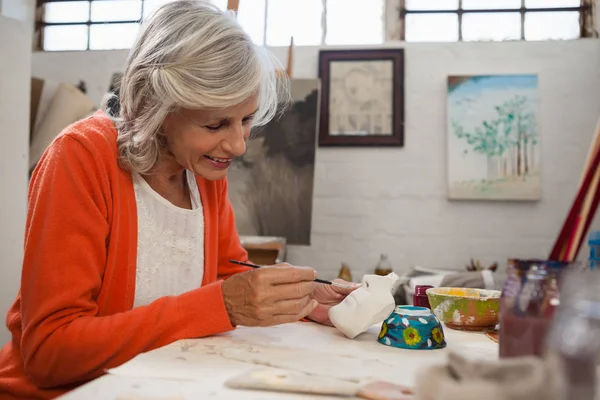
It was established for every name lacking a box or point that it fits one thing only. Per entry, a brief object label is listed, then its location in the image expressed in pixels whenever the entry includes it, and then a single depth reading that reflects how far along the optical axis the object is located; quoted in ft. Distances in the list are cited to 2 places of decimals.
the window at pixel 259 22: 11.90
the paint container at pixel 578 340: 1.79
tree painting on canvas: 10.94
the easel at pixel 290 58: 11.24
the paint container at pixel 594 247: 5.61
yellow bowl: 4.03
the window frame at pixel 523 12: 11.27
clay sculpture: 3.67
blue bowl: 3.46
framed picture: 11.36
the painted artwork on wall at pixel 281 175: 10.82
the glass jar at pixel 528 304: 2.38
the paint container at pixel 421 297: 4.60
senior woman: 3.49
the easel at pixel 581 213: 2.43
